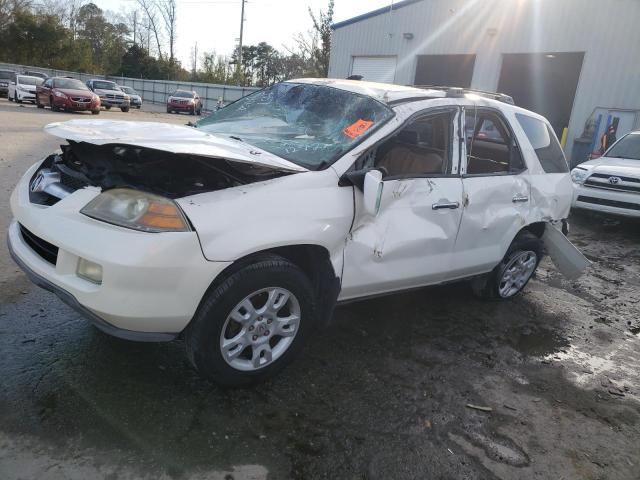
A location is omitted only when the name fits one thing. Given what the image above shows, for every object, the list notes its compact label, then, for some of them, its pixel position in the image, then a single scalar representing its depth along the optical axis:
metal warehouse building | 13.32
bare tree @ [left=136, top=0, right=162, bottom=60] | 60.28
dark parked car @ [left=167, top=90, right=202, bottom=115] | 28.92
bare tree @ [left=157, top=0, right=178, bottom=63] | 58.19
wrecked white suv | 2.33
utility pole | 39.98
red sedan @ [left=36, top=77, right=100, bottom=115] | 19.58
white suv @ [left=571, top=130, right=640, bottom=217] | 7.66
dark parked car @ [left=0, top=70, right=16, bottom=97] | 25.31
